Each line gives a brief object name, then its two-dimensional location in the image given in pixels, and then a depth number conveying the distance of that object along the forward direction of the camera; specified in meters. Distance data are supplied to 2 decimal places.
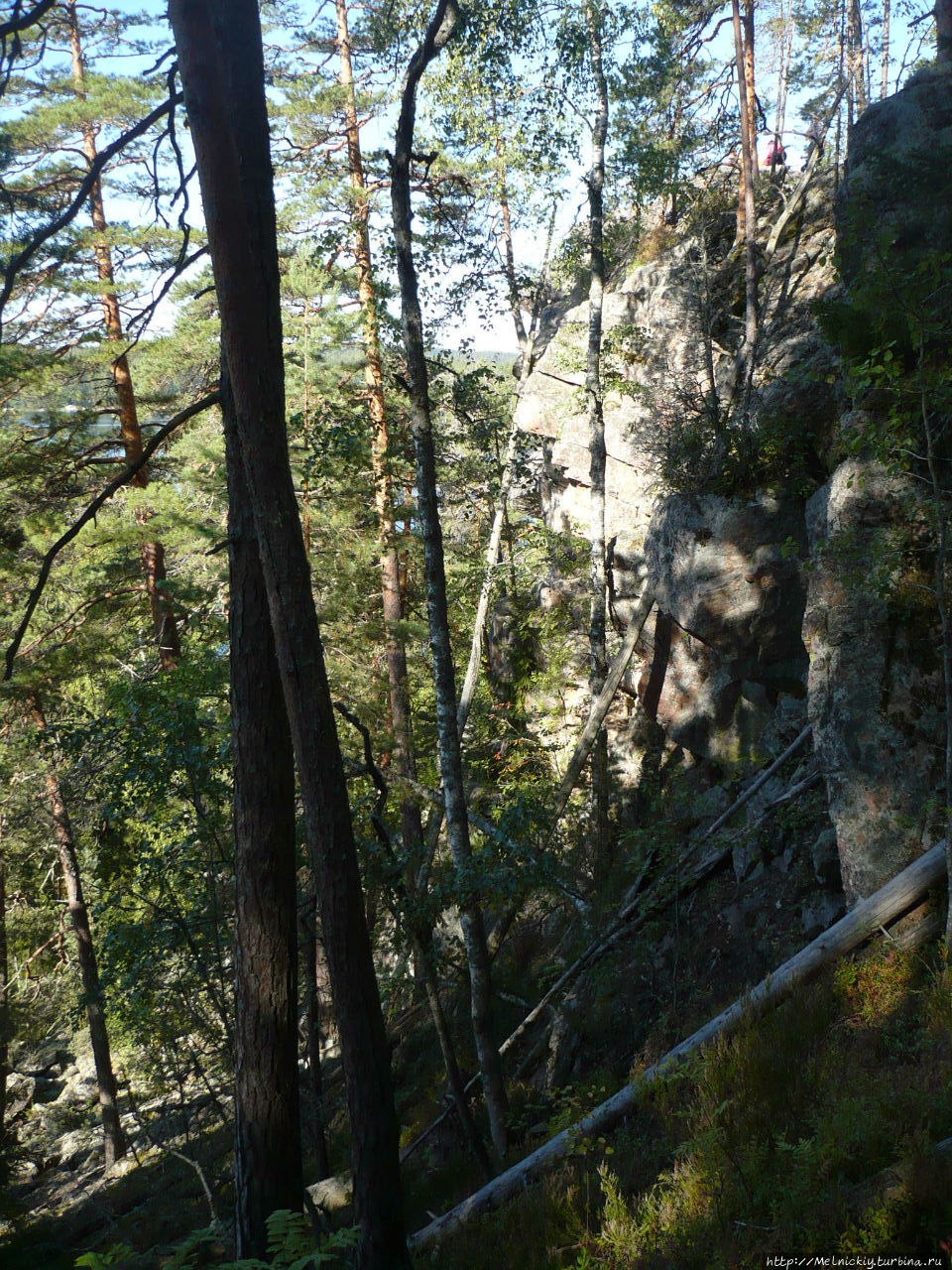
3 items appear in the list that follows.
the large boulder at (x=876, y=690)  6.18
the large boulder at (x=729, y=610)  9.75
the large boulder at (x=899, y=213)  5.09
